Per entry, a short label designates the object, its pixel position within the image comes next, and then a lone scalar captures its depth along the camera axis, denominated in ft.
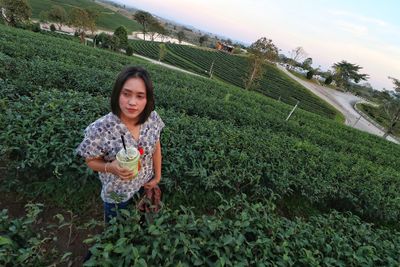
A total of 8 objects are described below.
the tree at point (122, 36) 137.51
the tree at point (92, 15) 124.46
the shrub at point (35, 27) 113.59
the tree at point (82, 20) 120.80
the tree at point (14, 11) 99.91
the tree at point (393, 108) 89.92
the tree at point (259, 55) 101.96
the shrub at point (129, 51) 120.61
